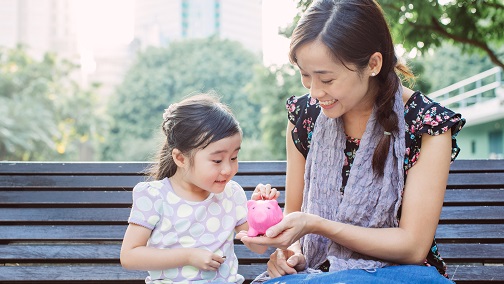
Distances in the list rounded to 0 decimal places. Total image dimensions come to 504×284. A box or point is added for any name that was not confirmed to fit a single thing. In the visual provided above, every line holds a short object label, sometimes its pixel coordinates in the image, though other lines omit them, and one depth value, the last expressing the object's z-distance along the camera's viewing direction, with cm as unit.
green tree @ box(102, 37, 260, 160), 3934
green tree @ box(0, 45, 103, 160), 2283
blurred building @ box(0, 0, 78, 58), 6888
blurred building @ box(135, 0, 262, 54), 8800
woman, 218
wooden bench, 304
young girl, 228
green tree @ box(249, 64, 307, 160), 2147
